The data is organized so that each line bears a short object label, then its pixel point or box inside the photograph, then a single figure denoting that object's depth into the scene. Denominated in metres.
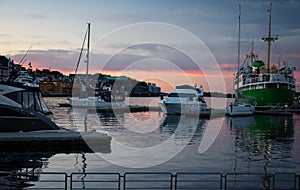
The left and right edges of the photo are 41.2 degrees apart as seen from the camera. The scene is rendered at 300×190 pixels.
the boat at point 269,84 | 84.81
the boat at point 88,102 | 76.09
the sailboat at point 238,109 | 70.12
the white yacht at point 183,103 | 66.06
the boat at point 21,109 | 24.39
